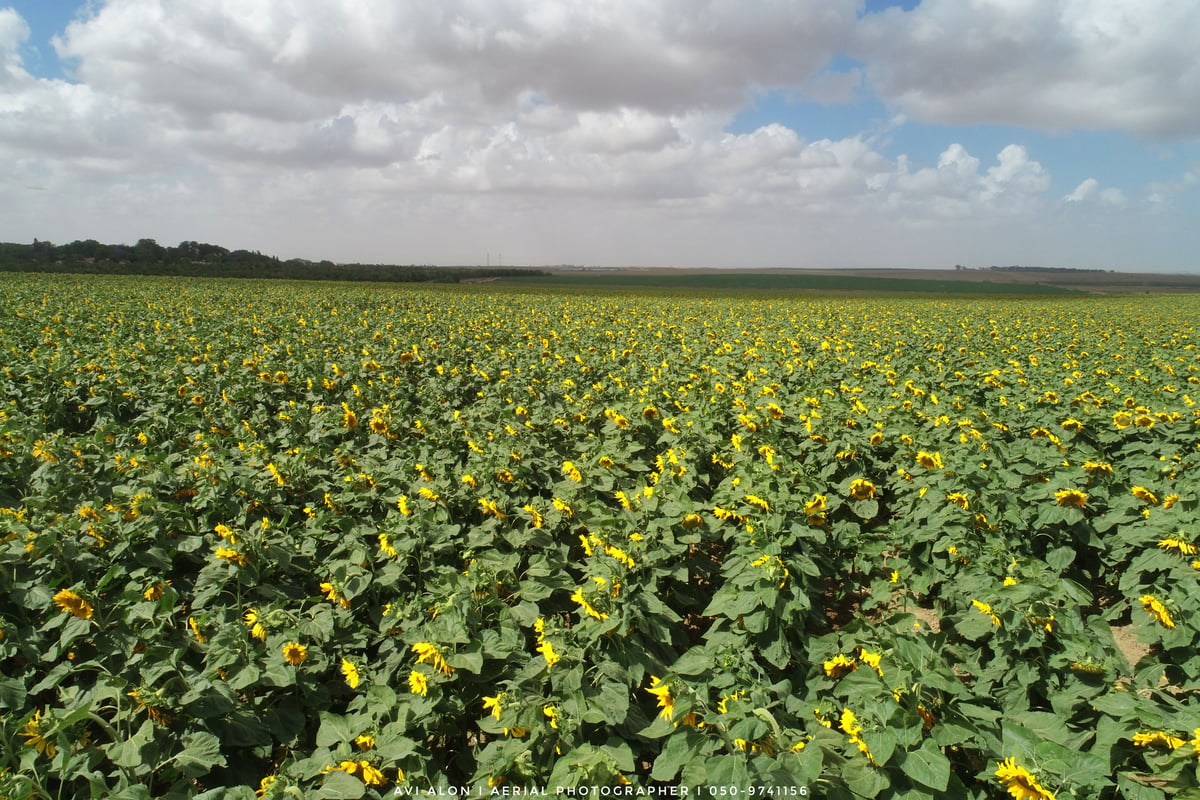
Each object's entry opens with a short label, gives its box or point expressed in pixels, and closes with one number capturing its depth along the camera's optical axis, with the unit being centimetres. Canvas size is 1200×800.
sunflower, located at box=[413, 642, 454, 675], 275
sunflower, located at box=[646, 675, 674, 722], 230
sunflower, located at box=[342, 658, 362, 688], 281
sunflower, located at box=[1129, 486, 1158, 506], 405
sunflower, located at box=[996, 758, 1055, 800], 194
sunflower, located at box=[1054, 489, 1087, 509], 412
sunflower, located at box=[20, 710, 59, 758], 224
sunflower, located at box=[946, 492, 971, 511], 422
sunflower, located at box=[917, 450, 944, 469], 499
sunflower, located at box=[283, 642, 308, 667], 287
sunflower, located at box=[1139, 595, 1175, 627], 279
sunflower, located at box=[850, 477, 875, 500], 476
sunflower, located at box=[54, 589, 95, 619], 299
